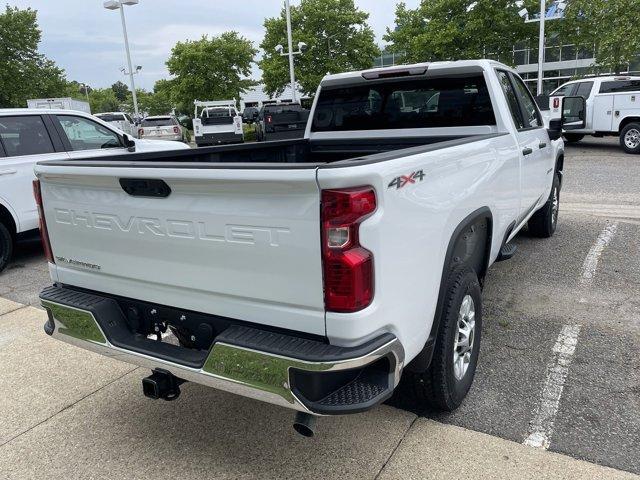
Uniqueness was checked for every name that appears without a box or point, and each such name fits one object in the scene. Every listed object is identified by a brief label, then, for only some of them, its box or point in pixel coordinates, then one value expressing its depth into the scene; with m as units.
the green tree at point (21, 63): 35.28
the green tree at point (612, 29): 17.97
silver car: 22.28
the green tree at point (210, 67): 38.62
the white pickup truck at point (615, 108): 13.09
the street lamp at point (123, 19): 25.02
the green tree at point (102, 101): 94.81
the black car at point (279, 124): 21.15
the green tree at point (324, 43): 37.28
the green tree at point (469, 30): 28.84
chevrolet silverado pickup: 2.04
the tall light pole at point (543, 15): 22.30
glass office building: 36.44
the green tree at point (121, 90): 131.12
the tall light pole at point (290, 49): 29.41
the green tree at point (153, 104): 75.34
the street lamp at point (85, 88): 95.83
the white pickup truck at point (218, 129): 22.62
